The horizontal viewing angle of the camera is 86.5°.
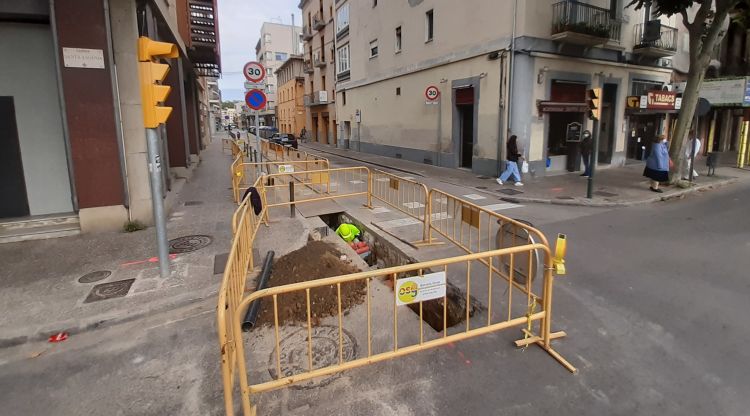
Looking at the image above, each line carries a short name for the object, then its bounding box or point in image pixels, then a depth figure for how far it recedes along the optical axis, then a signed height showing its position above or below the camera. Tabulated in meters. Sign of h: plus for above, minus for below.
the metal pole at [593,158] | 10.59 -0.58
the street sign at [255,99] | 10.24 +1.04
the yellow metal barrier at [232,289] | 2.56 -1.30
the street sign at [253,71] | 10.43 +1.79
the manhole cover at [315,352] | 3.49 -2.01
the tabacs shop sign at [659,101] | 16.55 +1.47
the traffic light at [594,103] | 10.39 +0.87
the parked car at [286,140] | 30.05 -0.04
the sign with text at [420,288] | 3.25 -1.23
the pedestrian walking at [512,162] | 13.06 -0.82
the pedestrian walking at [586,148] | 14.45 -0.43
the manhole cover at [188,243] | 6.47 -1.72
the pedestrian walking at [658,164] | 11.60 -0.84
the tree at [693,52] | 11.13 +2.38
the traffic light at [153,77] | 4.57 +0.73
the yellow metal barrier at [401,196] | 8.59 -1.59
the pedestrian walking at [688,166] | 12.65 -0.93
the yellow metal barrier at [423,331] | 2.89 -1.82
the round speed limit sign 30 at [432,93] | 17.06 +1.90
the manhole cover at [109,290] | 4.78 -1.83
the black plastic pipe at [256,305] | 4.04 -1.81
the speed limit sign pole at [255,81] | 10.29 +1.54
